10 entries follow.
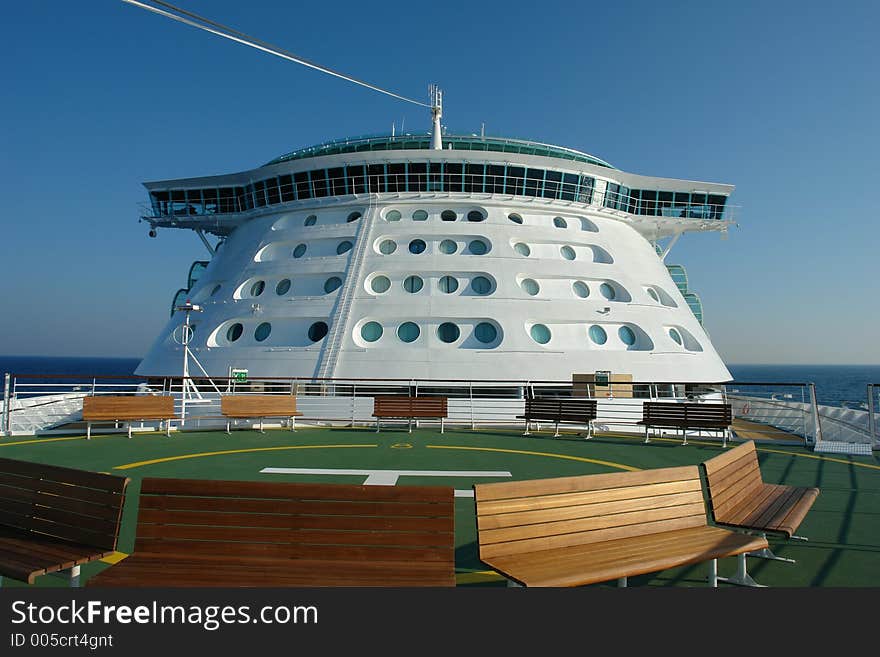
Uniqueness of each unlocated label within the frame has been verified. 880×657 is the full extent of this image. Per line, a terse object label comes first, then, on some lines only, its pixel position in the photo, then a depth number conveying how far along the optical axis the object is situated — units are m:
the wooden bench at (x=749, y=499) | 5.25
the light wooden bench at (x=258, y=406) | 14.39
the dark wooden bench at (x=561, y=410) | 14.33
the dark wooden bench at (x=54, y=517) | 4.19
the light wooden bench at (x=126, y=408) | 12.95
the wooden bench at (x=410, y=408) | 14.88
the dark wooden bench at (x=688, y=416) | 13.16
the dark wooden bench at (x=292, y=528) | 4.08
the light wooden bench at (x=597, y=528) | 4.09
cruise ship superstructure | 22.61
